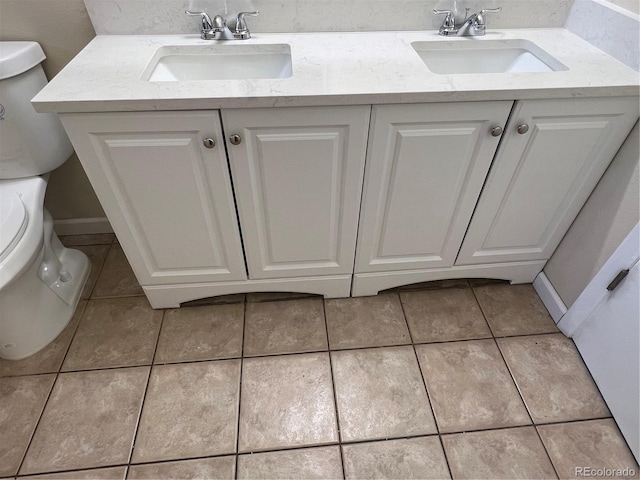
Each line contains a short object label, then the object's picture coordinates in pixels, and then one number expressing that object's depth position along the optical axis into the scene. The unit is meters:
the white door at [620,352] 1.09
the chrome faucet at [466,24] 1.24
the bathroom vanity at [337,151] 0.95
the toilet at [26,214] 1.10
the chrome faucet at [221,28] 1.19
